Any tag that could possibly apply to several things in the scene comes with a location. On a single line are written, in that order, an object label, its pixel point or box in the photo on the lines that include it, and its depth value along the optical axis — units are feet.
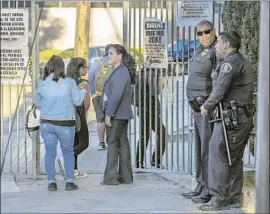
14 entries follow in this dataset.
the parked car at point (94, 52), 111.21
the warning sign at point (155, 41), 48.03
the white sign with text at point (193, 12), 45.89
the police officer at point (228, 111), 34.46
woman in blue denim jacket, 40.61
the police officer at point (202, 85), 37.29
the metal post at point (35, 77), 44.92
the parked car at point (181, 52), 47.38
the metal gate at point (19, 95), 44.47
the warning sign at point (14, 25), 43.70
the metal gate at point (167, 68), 47.75
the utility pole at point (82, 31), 81.34
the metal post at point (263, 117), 28.18
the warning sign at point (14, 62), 43.24
